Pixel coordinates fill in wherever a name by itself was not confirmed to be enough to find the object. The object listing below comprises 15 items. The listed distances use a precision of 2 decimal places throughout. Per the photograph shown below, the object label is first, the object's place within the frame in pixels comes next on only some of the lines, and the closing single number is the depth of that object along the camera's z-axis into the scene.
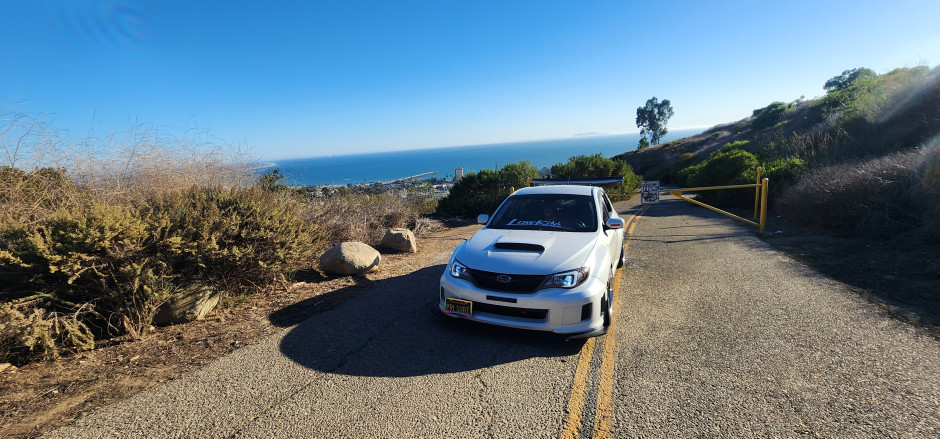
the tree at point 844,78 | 43.05
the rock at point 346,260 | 6.43
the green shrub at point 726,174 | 14.24
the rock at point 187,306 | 4.43
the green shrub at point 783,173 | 12.03
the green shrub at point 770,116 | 39.62
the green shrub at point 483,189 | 14.23
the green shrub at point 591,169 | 19.17
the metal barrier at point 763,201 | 9.18
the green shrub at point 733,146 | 23.77
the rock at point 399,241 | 8.34
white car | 3.73
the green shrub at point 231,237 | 4.55
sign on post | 9.52
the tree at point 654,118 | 73.69
